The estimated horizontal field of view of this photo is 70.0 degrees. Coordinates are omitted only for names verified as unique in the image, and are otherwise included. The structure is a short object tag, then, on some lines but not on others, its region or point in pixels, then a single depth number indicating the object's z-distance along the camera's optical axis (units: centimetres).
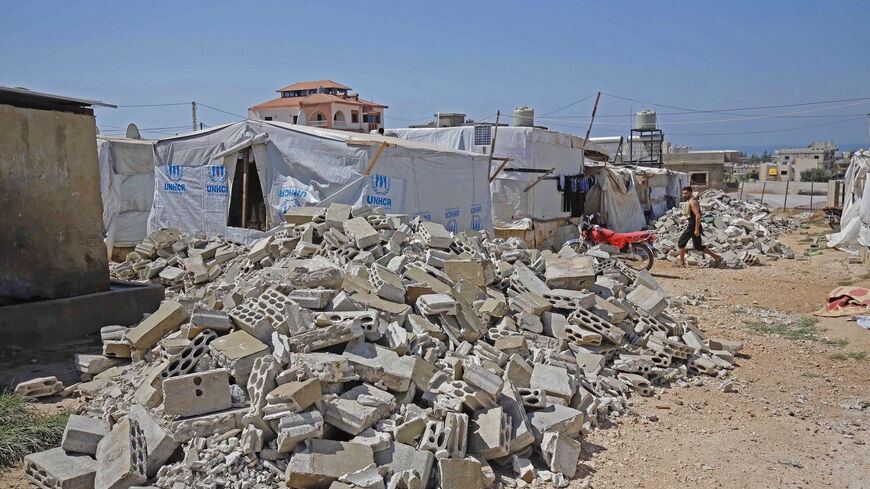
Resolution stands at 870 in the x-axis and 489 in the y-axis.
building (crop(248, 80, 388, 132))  4356
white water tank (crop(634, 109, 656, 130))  2520
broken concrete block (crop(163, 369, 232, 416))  381
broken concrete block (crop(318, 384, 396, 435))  375
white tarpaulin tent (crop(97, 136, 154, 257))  1182
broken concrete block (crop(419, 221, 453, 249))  714
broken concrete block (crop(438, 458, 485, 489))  364
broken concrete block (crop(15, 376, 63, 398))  470
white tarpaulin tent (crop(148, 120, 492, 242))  973
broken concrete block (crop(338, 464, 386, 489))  345
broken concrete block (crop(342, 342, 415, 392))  420
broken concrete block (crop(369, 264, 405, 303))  543
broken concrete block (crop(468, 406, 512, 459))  394
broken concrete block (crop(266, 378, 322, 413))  366
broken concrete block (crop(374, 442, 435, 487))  365
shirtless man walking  1259
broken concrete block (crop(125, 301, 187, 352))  502
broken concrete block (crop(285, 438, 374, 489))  345
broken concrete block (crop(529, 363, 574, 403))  476
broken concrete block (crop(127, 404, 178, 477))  359
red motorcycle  1262
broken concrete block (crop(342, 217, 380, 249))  669
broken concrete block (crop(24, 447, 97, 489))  346
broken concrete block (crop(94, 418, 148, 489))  342
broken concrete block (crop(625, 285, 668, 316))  703
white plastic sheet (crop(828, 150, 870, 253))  1312
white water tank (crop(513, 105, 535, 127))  1767
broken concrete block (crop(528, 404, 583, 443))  434
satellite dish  1339
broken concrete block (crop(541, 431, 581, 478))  408
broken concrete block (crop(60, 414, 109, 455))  376
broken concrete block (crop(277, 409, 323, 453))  356
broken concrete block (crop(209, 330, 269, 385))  412
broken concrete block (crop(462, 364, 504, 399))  417
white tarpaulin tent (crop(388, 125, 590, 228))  1554
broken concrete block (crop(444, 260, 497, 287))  642
